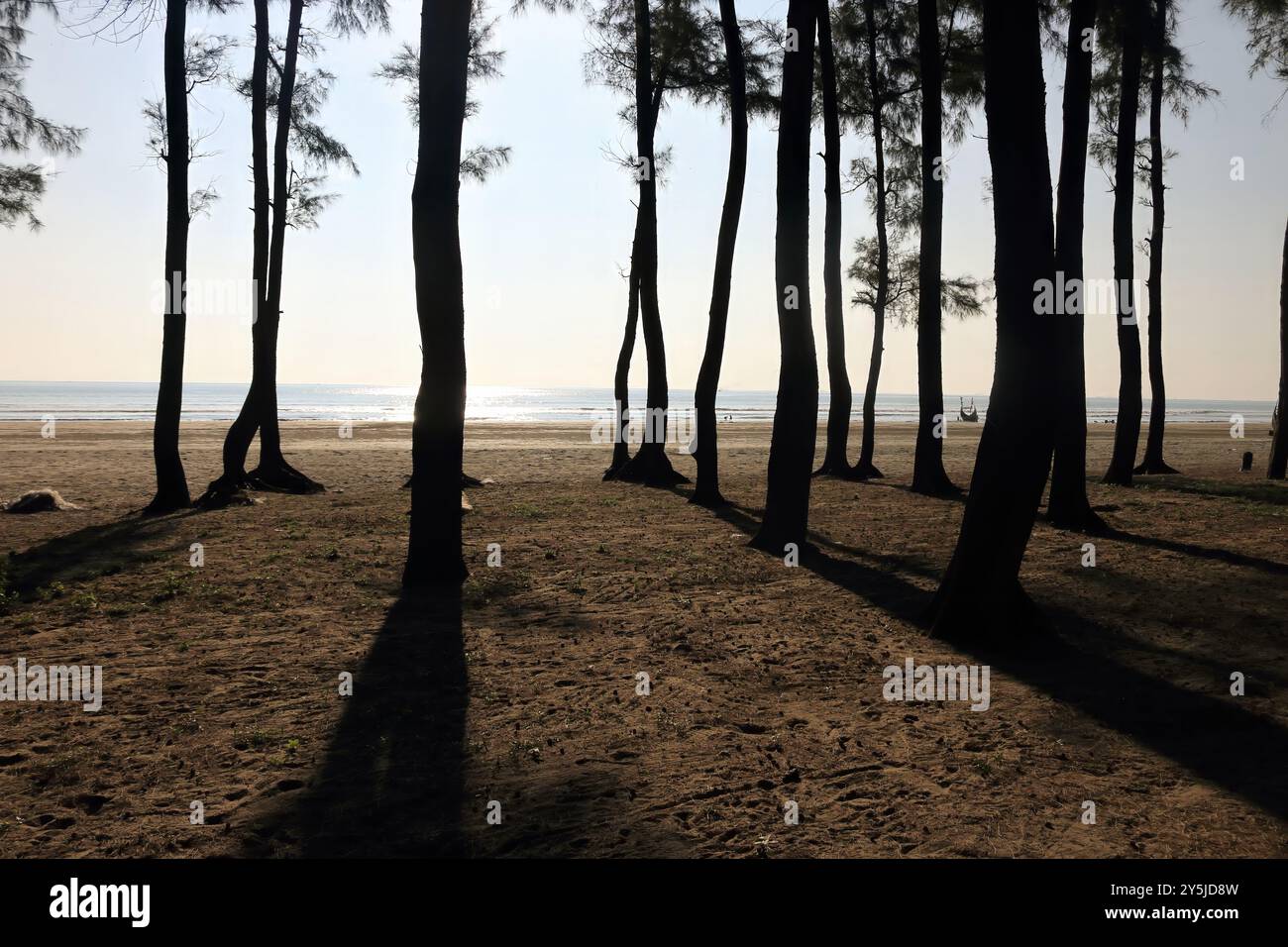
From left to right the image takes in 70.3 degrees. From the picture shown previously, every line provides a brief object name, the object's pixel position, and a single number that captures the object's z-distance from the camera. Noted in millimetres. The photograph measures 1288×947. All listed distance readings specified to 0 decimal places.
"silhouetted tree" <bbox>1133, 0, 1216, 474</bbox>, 20938
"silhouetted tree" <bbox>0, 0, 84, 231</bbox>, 16672
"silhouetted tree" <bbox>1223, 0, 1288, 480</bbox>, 18117
